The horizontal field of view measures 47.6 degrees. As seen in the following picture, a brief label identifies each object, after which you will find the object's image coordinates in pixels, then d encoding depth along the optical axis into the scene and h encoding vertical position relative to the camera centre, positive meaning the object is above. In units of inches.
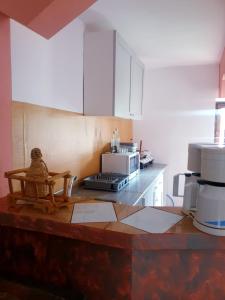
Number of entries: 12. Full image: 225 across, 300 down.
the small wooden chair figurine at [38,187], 41.3 -9.4
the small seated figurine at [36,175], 42.1 -7.2
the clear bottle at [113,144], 123.7 -6.0
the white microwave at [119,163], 106.7 -13.3
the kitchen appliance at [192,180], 39.3 -7.4
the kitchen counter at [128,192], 79.0 -20.6
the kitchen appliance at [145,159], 137.9 -15.1
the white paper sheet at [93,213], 39.0 -13.2
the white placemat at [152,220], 36.3 -13.3
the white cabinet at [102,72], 89.5 +21.2
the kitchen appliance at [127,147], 124.5 -7.4
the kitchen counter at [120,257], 34.9 -18.5
